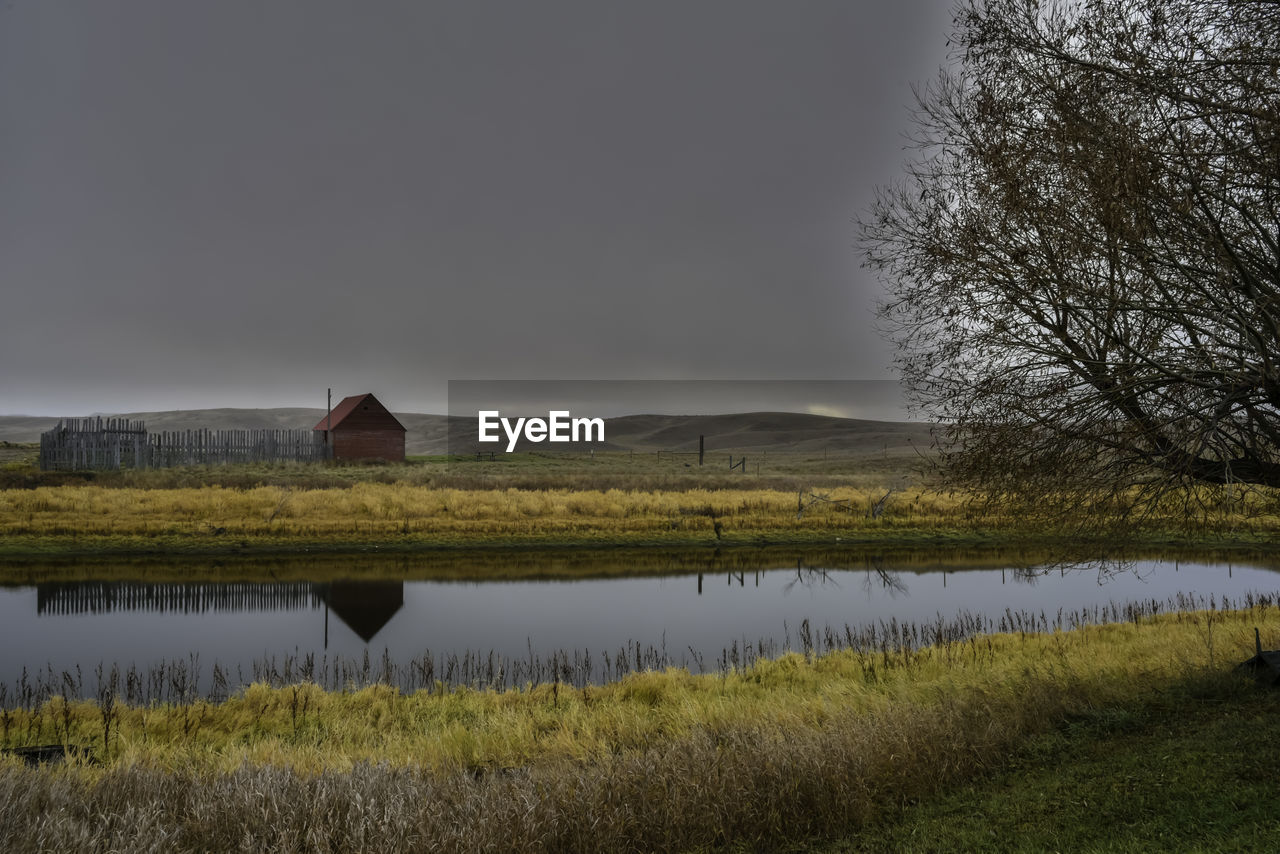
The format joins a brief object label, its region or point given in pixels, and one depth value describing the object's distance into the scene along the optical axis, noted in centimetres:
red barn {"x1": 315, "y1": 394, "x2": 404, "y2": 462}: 5050
